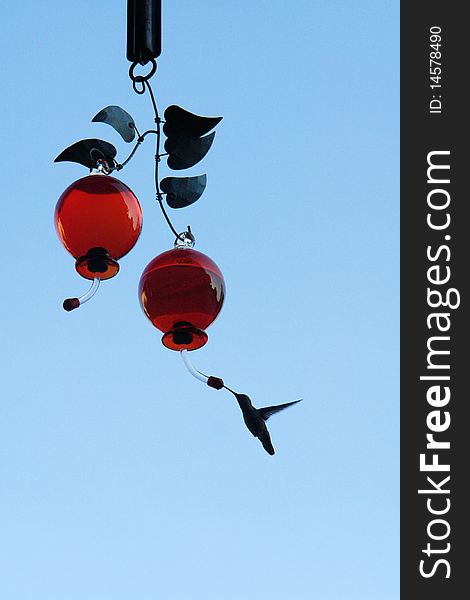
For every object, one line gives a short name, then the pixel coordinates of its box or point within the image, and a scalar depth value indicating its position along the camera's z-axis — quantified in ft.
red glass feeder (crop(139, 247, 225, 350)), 16.24
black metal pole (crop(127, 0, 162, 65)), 17.51
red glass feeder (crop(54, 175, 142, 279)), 16.94
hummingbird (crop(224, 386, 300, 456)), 16.04
